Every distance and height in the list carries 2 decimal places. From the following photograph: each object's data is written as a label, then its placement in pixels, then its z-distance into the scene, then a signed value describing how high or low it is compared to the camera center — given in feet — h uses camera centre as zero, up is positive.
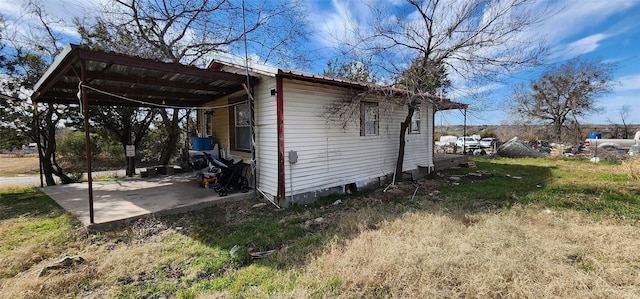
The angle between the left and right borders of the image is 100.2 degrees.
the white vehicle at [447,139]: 89.14 -0.63
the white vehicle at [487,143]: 62.39 -1.60
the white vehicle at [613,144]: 49.52 -1.90
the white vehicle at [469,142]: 75.90 -1.48
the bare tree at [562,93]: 62.59 +10.70
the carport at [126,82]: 13.42 +4.26
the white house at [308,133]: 18.06 +0.56
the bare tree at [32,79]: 28.66 +7.25
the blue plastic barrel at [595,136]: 67.27 -0.36
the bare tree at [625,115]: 64.90 +4.62
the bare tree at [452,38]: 19.72 +7.73
